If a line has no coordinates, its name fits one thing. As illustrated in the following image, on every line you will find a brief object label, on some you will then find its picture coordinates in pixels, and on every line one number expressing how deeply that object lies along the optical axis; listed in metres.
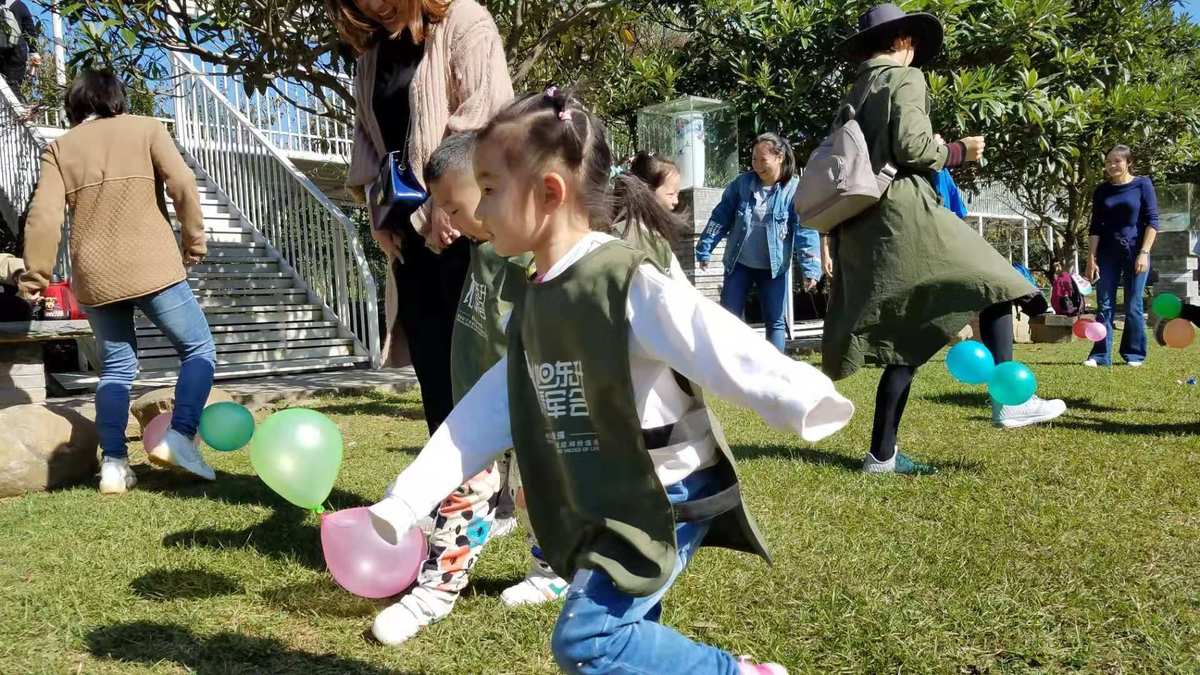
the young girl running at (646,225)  2.51
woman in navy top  7.76
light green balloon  2.42
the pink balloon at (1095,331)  7.75
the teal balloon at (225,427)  3.63
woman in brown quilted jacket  3.98
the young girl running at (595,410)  1.54
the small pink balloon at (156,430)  4.06
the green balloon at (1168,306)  5.01
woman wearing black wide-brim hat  3.44
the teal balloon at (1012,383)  3.95
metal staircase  9.39
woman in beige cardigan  2.79
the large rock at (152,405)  5.07
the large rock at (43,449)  4.11
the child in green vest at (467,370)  2.48
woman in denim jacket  6.26
